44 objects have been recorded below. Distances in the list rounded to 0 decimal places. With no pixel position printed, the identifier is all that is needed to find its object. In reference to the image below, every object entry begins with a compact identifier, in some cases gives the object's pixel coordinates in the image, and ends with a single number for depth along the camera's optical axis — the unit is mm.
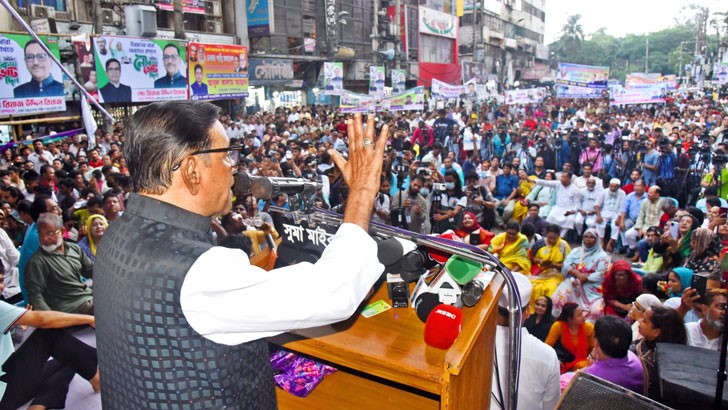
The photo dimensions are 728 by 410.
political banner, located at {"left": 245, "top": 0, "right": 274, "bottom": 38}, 20625
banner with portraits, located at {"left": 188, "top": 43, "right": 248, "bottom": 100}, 15008
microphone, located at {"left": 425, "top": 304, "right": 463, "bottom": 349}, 1466
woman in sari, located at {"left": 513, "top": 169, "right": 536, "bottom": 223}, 7938
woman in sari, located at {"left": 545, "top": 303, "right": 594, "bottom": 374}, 4141
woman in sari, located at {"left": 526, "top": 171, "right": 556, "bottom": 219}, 8094
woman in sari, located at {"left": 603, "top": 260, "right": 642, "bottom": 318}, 4824
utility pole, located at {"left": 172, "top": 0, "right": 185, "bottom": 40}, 16312
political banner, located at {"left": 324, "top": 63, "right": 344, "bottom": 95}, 15961
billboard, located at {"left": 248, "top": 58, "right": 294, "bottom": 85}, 20016
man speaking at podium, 1109
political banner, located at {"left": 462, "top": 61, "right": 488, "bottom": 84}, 33531
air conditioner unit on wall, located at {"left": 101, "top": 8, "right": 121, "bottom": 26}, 16041
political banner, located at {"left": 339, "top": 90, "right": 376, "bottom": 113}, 14172
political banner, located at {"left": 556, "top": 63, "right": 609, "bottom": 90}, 19828
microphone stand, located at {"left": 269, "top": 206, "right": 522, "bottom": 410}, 1594
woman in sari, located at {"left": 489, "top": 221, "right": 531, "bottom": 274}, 5875
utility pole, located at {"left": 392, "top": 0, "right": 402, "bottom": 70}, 29641
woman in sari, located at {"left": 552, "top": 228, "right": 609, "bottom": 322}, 5203
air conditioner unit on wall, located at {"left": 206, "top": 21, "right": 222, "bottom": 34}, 20031
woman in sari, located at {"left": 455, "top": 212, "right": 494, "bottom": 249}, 6231
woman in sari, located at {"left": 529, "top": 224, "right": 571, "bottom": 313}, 5702
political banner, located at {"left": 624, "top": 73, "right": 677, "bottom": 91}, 16469
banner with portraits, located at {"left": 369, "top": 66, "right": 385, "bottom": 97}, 15867
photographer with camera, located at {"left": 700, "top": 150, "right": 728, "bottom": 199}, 7514
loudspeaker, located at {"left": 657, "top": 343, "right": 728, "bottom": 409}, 1863
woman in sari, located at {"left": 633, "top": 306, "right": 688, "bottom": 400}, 3225
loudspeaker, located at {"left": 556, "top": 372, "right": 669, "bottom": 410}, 1631
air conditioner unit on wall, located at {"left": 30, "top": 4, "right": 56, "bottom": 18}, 13922
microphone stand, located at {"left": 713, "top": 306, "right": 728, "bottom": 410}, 1770
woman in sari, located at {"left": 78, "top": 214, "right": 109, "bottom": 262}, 5117
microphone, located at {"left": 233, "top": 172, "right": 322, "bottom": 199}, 1468
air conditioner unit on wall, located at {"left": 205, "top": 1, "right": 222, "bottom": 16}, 19881
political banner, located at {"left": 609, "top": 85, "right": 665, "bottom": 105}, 16375
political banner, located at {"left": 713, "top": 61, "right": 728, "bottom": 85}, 27156
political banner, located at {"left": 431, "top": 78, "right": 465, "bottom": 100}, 18141
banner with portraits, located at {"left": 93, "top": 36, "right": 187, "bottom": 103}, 12680
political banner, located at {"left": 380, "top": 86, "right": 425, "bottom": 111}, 15219
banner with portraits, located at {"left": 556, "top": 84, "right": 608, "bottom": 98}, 19750
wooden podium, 1406
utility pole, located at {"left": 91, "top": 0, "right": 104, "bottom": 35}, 14383
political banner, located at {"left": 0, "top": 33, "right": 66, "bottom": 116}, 10039
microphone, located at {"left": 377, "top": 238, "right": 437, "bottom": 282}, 1565
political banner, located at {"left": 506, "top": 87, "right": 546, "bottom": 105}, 18844
